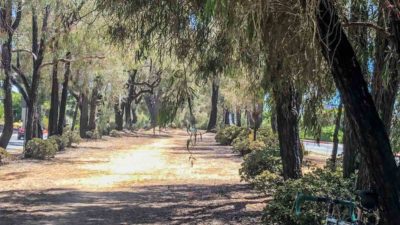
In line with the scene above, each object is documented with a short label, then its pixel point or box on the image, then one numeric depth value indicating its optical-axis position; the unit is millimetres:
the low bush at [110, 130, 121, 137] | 51594
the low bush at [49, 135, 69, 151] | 28888
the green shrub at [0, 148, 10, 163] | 20938
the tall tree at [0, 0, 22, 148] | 19148
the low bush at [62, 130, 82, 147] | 32119
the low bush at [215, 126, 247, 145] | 37156
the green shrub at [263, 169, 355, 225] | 7113
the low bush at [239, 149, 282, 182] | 14003
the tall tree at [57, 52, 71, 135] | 28458
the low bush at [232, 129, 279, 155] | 24072
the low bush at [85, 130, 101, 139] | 43744
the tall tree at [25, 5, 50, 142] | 23172
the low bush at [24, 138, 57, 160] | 23578
